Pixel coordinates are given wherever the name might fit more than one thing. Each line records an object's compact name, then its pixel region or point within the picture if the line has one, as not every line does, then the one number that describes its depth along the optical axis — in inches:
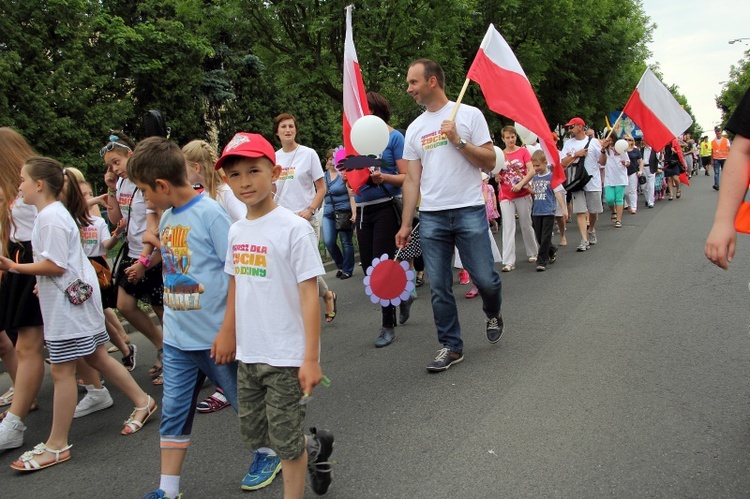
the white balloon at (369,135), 205.9
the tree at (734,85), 2473.9
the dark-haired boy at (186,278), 120.7
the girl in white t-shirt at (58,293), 144.3
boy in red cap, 104.0
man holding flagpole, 183.2
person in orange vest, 827.4
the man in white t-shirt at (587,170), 411.8
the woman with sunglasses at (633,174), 612.7
